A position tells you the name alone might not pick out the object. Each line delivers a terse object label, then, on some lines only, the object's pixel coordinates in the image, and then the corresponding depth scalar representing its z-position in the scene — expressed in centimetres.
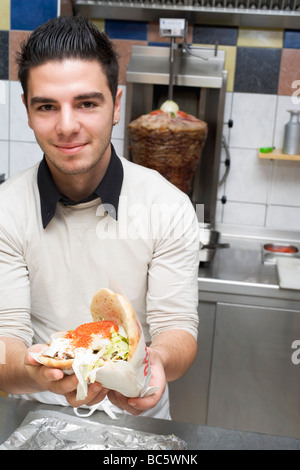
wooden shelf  222
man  116
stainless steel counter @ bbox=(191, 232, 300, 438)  191
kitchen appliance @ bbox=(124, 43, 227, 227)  214
